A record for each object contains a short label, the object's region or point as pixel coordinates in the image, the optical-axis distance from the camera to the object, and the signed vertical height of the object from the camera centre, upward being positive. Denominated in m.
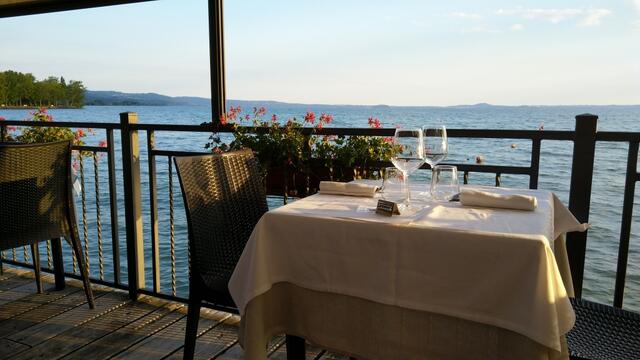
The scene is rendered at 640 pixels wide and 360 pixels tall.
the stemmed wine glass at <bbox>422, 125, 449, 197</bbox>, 1.62 -0.11
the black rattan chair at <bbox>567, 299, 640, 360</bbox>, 1.31 -0.66
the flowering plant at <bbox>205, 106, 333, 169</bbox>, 2.56 -0.16
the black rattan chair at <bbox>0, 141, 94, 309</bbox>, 2.43 -0.48
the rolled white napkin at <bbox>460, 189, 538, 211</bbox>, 1.41 -0.27
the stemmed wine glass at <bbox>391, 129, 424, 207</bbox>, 1.55 -0.13
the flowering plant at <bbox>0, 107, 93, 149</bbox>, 3.59 -0.20
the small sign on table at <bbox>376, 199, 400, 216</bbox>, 1.35 -0.28
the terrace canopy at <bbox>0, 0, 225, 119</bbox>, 2.94 +0.35
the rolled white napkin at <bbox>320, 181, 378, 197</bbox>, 1.67 -0.28
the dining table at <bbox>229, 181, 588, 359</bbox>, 1.09 -0.44
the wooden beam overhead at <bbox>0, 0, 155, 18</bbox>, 3.44 +0.82
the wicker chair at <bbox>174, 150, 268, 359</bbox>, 1.83 -0.45
